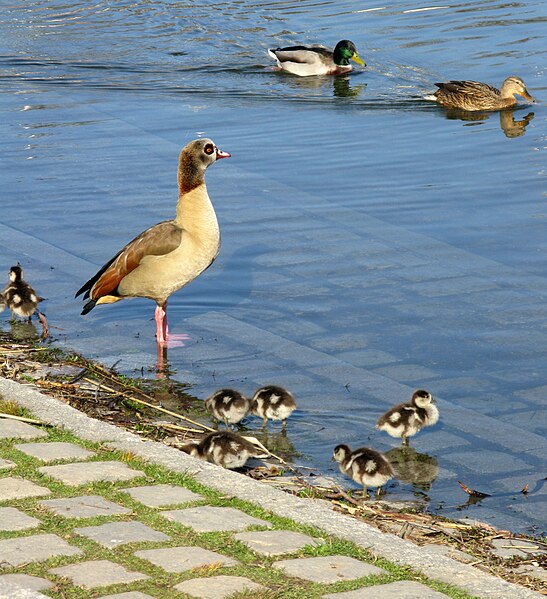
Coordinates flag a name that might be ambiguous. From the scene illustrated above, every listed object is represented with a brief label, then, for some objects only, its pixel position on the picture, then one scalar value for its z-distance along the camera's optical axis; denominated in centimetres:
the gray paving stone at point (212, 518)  1214
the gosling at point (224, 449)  1515
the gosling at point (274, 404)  1673
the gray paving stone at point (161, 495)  1282
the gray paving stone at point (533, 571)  1223
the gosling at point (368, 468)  1470
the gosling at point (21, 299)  2137
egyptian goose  2086
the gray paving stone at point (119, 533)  1167
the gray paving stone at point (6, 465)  1374
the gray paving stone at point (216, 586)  1055
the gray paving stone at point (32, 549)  1121
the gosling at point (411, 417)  1602
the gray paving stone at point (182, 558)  1111
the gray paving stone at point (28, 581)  1062
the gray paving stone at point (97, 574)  1073
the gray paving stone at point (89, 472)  1345
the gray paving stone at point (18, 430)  1488
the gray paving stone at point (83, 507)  1243
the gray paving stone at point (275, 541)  1160
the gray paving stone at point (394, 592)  1063
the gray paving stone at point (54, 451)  1416
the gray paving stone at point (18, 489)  1289
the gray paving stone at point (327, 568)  1102
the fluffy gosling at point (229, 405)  1678
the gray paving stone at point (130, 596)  1045
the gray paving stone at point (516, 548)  1289
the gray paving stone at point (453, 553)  1232
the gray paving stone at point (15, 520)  1202
